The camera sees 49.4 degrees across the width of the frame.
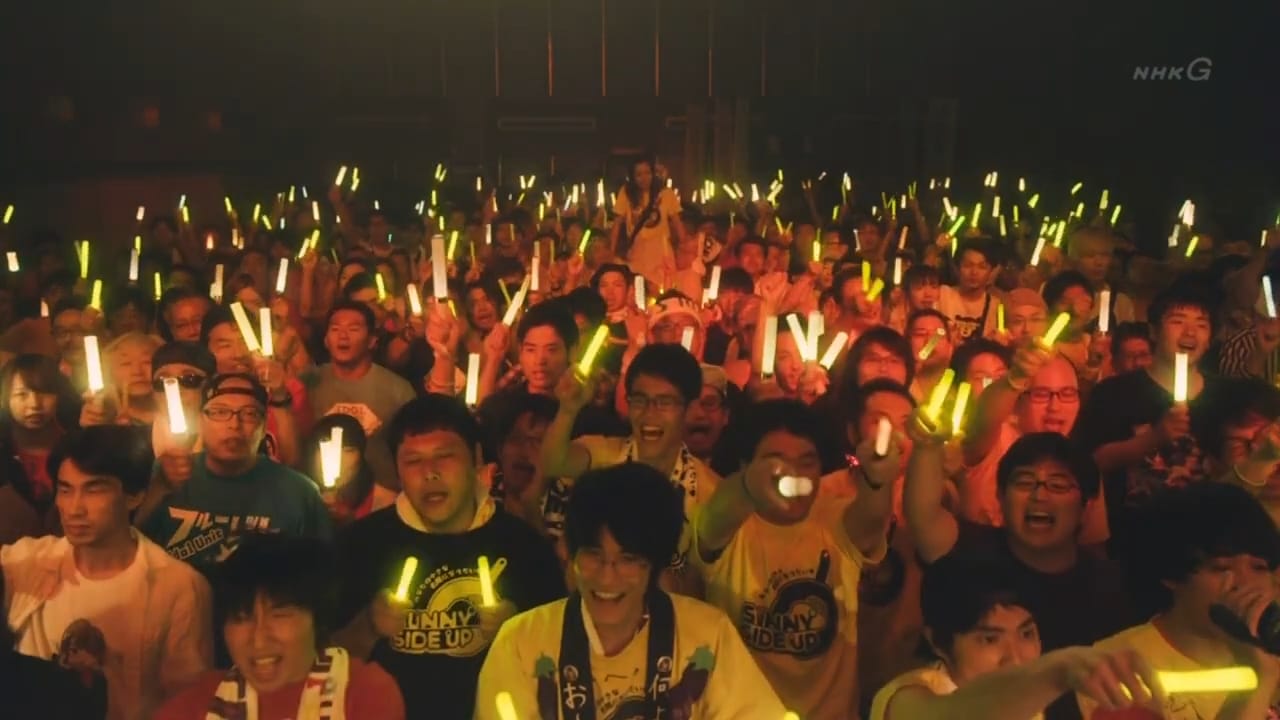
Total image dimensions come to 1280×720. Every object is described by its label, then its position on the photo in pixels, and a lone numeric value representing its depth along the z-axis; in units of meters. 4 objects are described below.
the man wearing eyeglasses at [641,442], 3.61
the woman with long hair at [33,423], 3.91
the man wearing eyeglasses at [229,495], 3.45
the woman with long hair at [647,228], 8.61
